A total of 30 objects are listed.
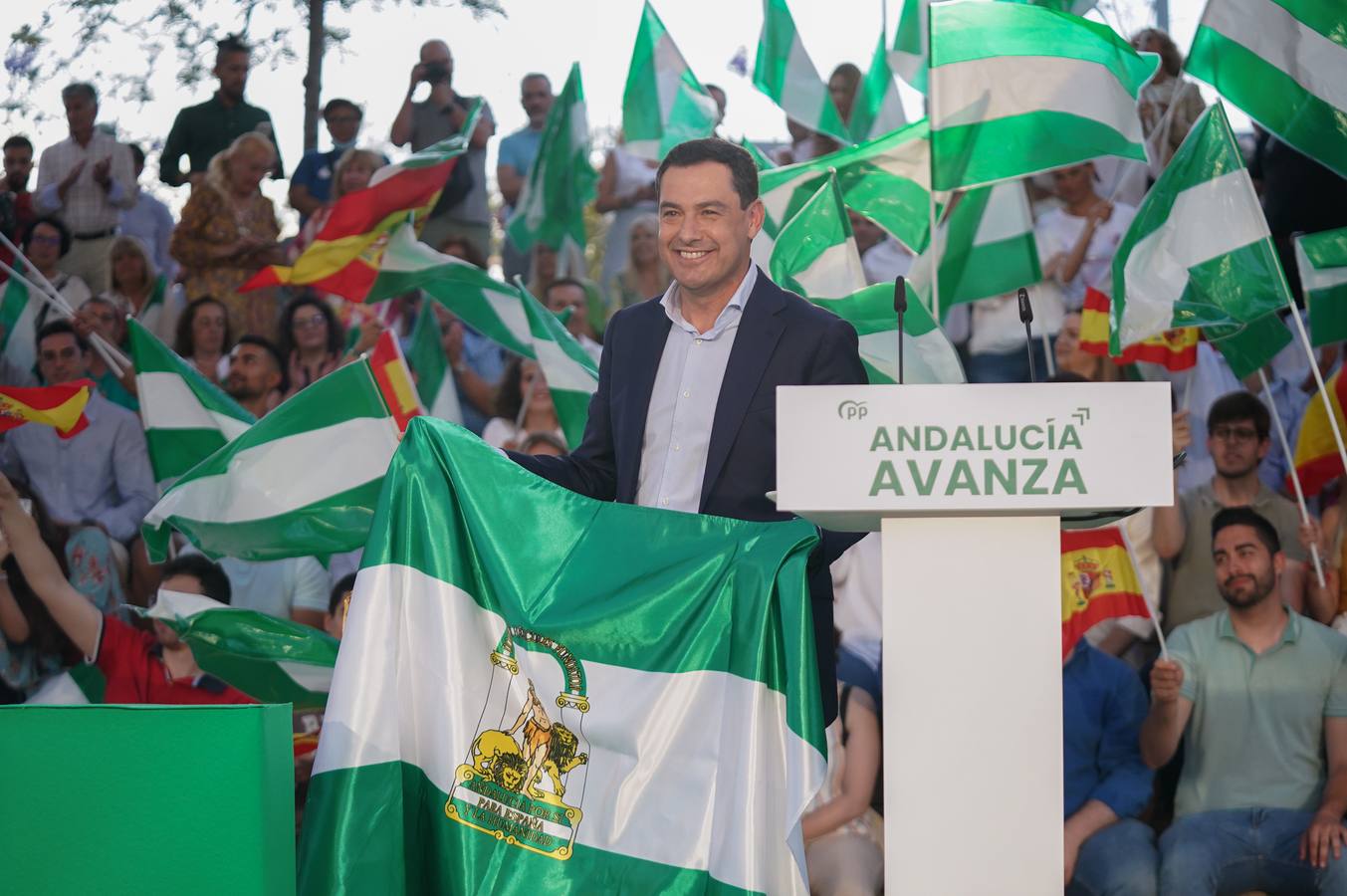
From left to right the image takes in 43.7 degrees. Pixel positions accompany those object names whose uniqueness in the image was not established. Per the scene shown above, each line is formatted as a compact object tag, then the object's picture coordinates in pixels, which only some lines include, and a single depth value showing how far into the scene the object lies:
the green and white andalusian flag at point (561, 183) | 9.73
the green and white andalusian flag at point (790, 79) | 9.16
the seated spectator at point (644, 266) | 9.55
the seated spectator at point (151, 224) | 9.63
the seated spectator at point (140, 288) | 9.21
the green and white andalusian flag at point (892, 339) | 6.84
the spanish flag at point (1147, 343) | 7.55
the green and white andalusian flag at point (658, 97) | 9.34
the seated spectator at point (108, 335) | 8.55
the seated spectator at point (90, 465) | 8.20
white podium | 3.26
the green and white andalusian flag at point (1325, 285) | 7.07
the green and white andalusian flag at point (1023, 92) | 7.08
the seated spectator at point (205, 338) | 8.89
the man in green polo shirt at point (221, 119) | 9.56
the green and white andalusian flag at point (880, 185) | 7.71
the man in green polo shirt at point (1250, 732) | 6.05
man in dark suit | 4.24
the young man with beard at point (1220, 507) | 7.05
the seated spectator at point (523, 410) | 8.50
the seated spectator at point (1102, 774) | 6.15
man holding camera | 9.70
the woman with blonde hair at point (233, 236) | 9.05
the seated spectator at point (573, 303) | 9.20
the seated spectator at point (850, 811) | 6.32
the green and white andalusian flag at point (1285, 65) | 7.02
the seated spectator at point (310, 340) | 8.71
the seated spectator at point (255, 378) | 8.44
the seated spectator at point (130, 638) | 6.86
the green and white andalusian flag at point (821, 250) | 7.24
